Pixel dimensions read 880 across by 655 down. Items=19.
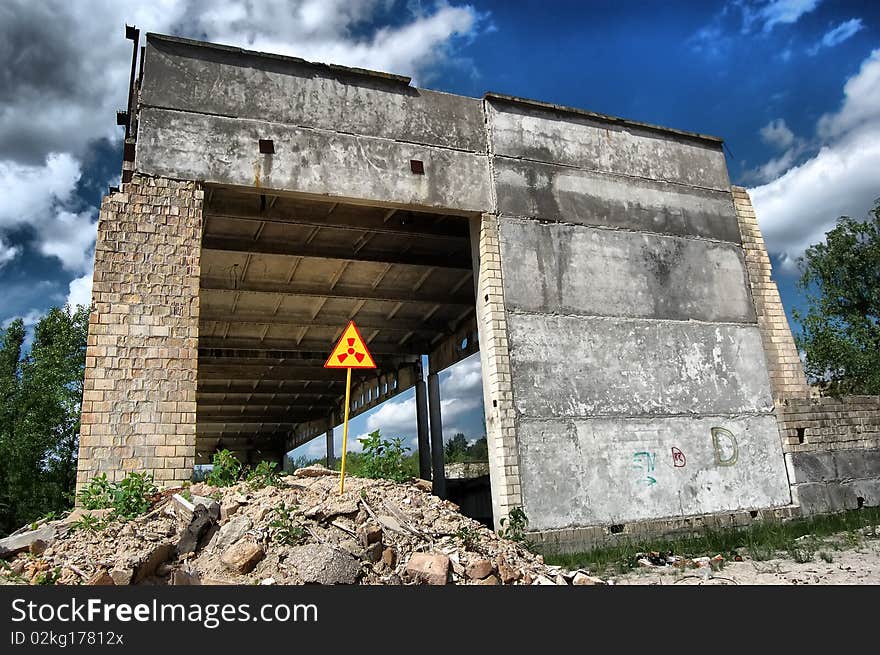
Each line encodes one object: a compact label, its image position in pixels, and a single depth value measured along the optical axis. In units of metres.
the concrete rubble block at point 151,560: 6.01
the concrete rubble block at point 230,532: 6.65
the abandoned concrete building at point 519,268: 8.58
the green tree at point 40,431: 14.74
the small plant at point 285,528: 6.73
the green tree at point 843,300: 22.41
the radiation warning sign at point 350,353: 8.67
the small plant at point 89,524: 6.63
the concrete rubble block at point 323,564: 6.14
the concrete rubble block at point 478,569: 6.93
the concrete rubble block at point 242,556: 6.28
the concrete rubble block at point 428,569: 6.57
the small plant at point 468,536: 7.71
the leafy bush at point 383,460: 9.63
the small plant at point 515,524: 9.23
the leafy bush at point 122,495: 7.07
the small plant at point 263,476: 8.12
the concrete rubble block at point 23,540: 6.41
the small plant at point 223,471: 8.23
